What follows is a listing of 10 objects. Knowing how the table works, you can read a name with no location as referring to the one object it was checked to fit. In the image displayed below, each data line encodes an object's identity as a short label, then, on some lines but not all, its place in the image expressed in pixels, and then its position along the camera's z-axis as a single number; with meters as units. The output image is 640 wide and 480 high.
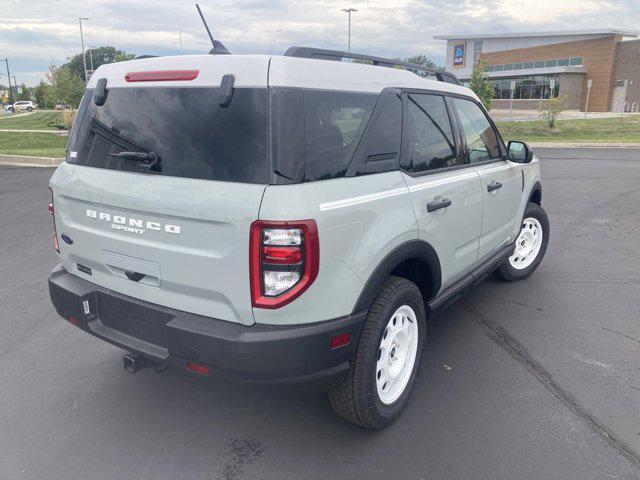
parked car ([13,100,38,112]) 74.94
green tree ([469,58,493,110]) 32.38
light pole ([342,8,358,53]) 40.88
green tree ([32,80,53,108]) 71.05
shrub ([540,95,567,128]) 29.83
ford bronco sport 2.35
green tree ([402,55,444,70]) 117.88
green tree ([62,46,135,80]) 77.38
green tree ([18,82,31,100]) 109.97
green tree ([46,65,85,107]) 36.00
